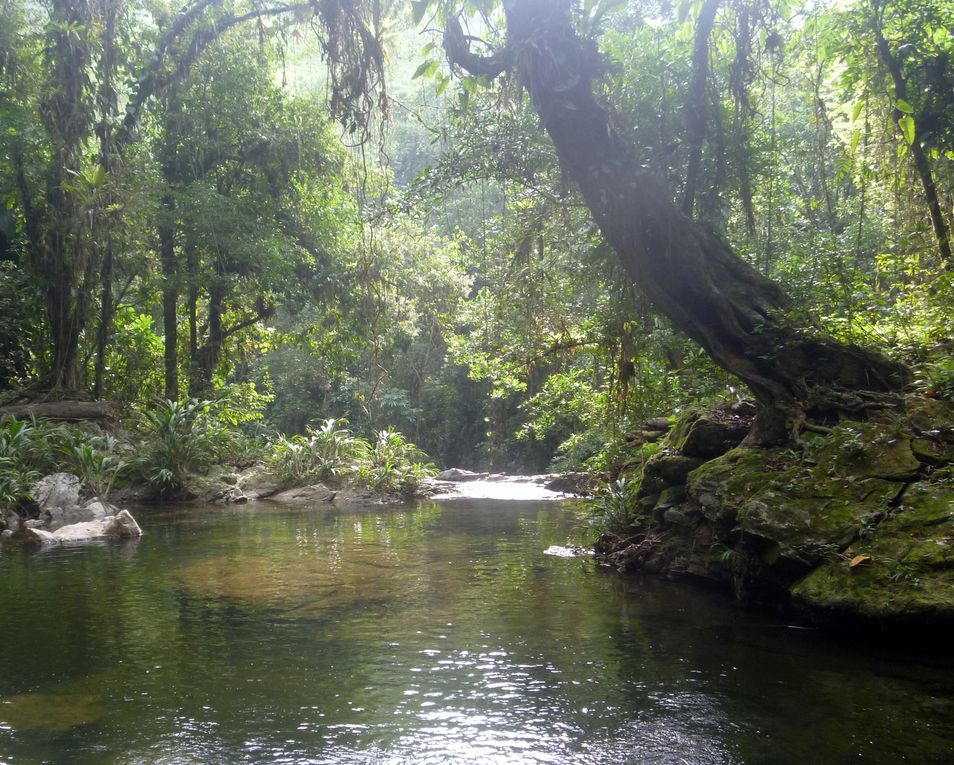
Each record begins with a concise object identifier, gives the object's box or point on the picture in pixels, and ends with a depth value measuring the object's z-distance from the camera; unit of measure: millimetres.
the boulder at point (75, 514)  12211
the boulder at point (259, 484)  17141
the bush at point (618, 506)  8328
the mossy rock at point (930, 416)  6191
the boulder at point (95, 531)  10281
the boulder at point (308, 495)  16719
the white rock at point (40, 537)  10123
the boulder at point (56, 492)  12602
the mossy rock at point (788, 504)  5758
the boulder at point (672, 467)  7723
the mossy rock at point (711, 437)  7840
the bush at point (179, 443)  15977
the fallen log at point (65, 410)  15727
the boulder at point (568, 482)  17014
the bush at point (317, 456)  17703
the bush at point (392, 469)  17375
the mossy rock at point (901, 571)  4867
